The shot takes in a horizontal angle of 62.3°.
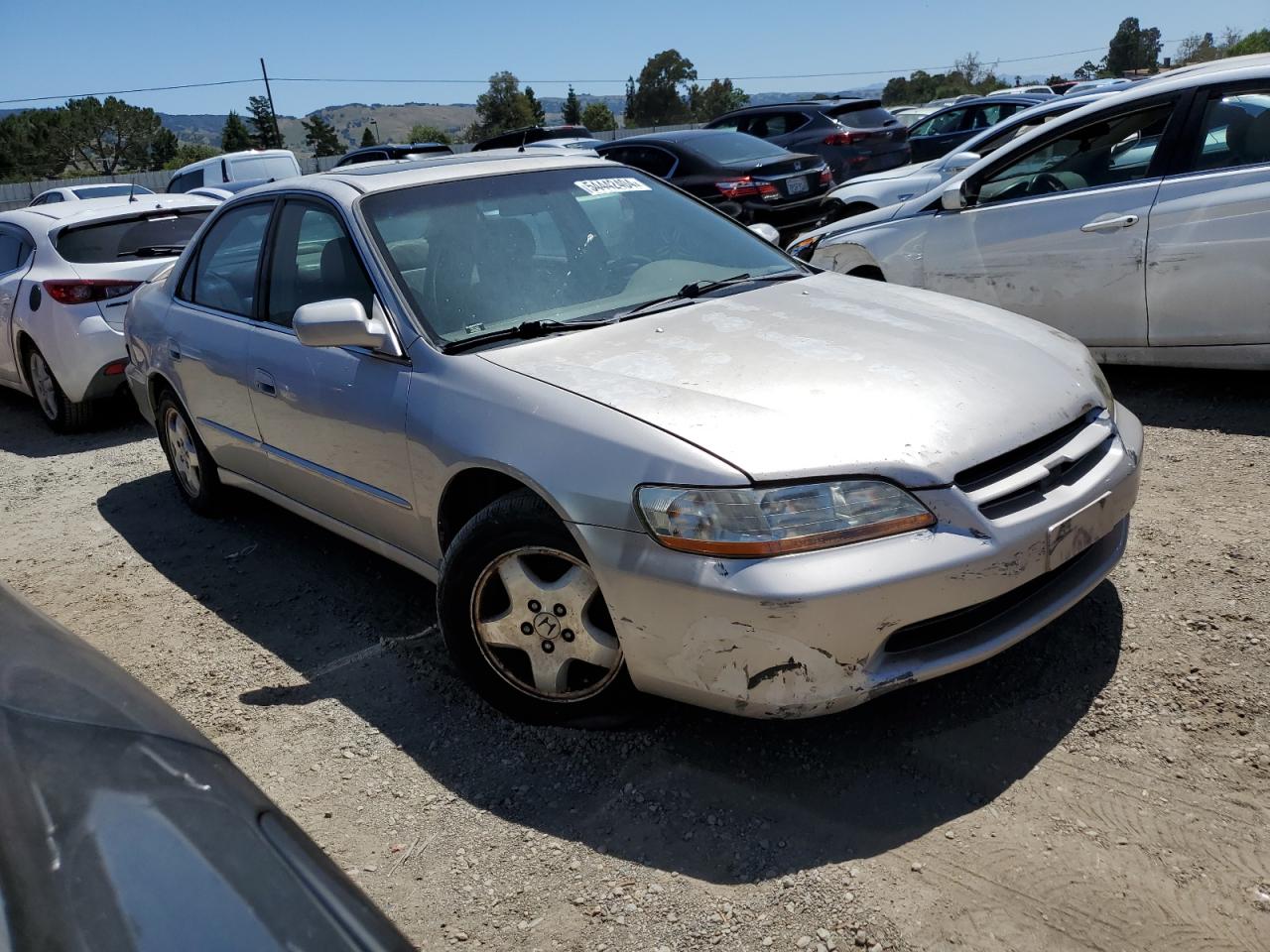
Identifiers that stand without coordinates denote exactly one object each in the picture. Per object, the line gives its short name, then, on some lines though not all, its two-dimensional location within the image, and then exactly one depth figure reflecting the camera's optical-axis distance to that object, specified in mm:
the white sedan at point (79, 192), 19062
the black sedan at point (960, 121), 17141
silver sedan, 2510
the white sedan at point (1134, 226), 4902
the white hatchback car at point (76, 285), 6922
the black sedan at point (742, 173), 10562
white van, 16391
